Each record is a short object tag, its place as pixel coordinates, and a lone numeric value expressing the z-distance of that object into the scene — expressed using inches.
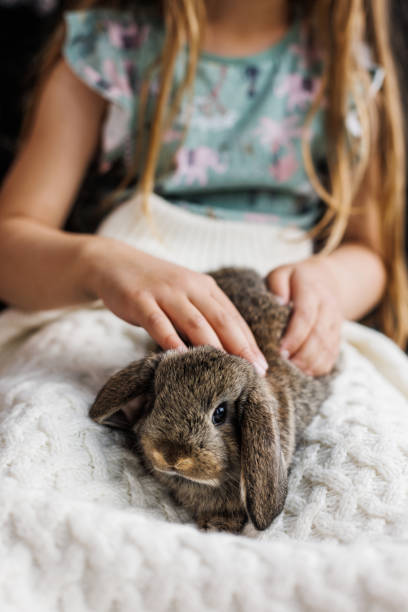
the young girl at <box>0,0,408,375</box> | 42.5
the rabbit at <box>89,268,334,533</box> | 21.8
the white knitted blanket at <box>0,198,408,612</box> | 16.9
